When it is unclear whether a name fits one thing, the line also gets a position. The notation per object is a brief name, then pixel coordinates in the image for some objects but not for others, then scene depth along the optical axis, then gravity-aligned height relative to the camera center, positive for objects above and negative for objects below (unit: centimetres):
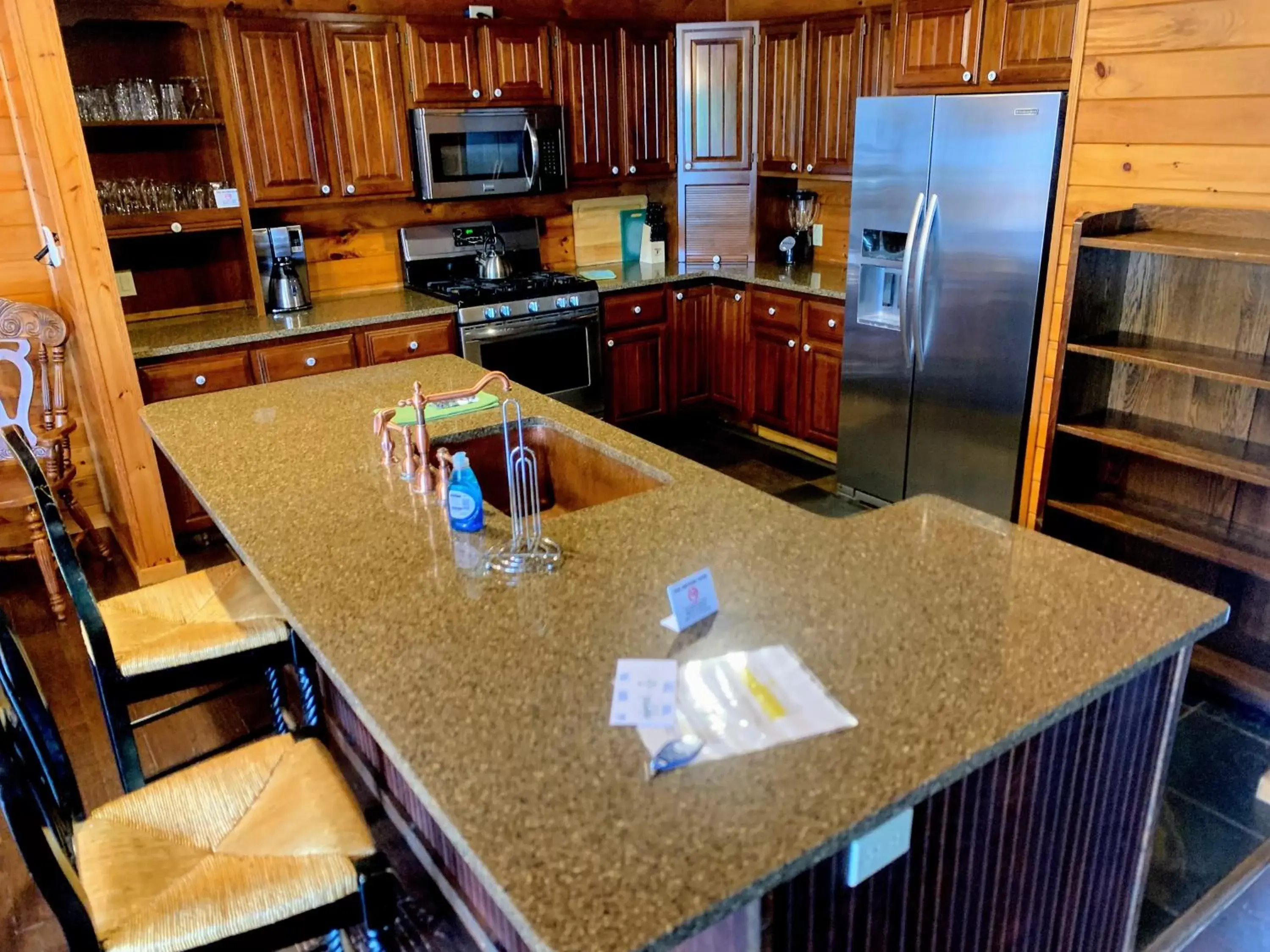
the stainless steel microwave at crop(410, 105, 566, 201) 417 +0
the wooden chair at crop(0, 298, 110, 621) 330 -81
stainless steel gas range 422 -68
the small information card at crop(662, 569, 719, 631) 142 -66
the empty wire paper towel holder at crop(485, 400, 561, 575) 166 -67
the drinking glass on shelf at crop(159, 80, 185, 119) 367 +22
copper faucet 200 -56
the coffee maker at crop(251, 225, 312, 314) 402 -45
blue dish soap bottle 178 -62
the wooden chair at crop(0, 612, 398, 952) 126 -100
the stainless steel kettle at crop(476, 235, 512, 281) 457 -52
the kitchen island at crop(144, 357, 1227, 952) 104 -71
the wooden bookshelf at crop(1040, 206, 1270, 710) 249 -77
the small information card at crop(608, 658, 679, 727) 123 -70
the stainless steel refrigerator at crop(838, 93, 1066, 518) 326 -53
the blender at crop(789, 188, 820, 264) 482 -39
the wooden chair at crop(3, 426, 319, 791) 183 -95
